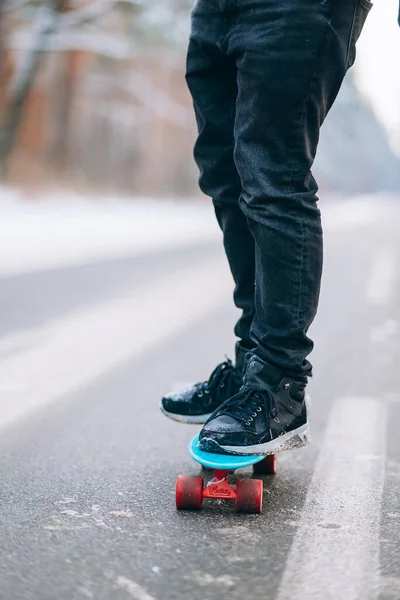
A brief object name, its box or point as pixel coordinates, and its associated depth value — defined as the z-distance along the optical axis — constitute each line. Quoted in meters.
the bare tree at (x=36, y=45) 19.11
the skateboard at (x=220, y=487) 2.12
